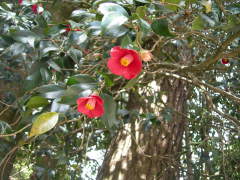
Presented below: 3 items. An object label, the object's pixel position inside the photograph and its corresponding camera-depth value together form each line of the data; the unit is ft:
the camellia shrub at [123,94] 2.81
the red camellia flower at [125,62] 2.63
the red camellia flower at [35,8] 5.45
